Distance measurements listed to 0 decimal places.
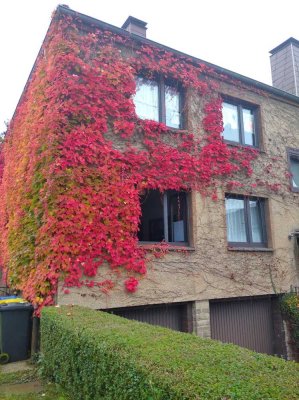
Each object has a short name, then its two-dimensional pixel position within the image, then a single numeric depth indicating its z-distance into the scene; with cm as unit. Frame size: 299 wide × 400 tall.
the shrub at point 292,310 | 1005
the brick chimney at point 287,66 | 1396
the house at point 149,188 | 761
